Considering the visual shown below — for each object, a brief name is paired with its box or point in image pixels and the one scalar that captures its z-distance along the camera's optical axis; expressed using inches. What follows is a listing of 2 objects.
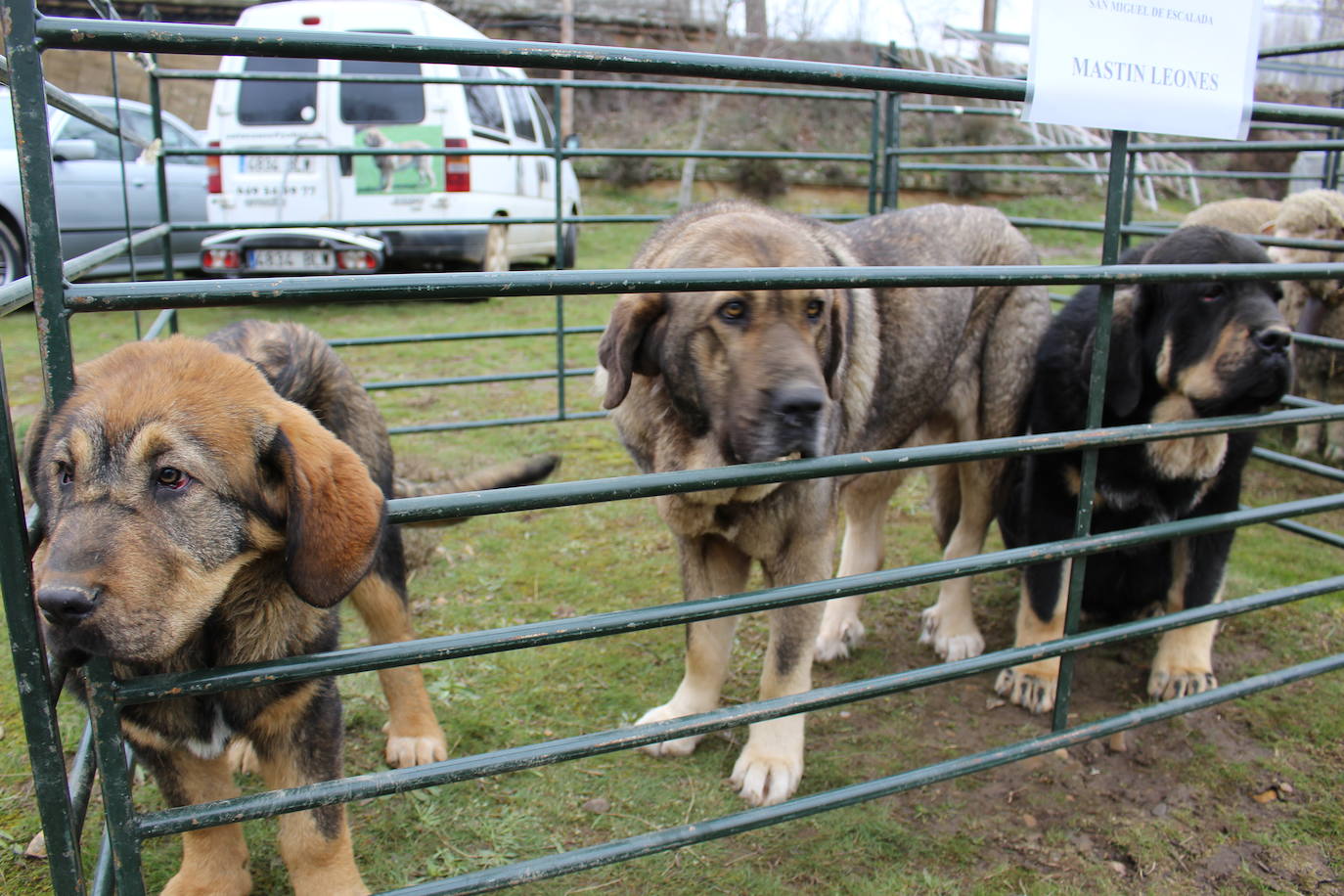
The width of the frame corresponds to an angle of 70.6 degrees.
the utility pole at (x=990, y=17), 799.7
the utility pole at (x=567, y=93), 798.9
